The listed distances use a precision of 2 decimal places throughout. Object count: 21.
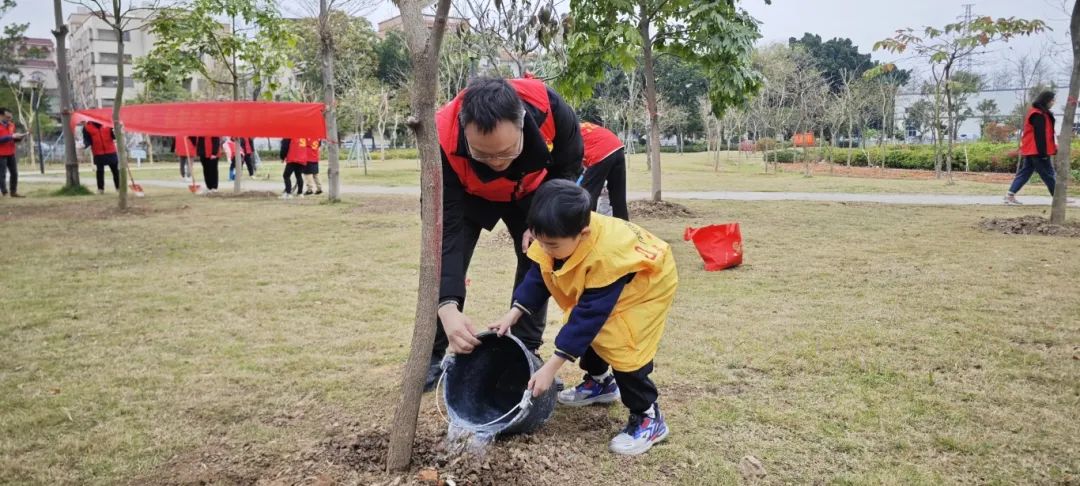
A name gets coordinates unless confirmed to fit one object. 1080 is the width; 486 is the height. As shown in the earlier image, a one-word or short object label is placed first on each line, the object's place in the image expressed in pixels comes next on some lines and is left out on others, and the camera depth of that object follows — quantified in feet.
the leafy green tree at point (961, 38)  32.83
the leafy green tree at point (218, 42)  40.27
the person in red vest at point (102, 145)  45.83
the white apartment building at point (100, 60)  190.01
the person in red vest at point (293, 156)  45.14
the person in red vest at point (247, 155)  66.33
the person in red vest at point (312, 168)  46.83
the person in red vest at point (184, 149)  57.67
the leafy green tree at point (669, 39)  30.17
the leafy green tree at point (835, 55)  173.17
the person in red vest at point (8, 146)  44.47
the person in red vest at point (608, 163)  16.75
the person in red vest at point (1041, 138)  30.89
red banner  41.70
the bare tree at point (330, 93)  40.47
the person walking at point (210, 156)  49.47
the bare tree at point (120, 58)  33.22
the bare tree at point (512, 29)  28.48
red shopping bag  20.90
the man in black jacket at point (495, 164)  8.05
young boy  8.13
